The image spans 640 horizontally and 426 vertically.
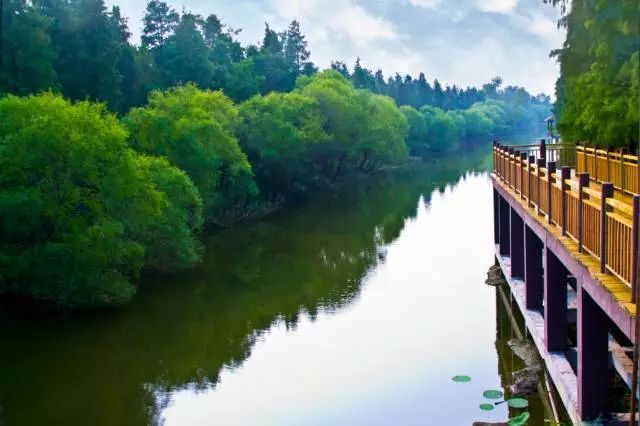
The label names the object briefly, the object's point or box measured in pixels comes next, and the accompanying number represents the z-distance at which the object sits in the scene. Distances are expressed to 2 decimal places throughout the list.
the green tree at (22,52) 39.09
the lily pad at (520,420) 12.37
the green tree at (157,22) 69.62
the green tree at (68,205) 21.14
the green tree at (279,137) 44.19
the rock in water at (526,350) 15.85
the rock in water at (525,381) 14.45
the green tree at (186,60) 60.53
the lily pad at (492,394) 14.70
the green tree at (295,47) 97.25
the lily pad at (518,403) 13.85
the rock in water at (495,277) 23.59
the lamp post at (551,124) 51.78
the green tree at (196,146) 32.41
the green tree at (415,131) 89.62
